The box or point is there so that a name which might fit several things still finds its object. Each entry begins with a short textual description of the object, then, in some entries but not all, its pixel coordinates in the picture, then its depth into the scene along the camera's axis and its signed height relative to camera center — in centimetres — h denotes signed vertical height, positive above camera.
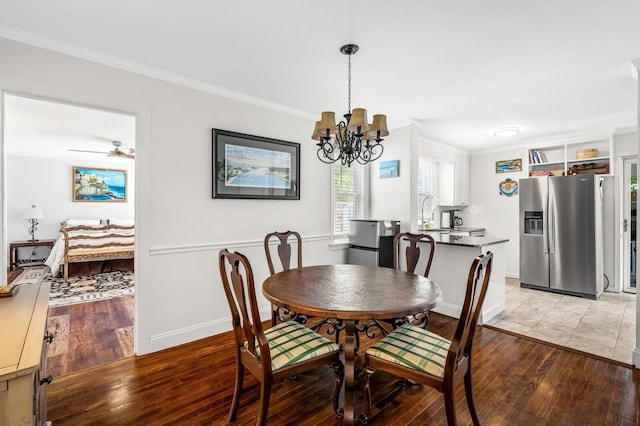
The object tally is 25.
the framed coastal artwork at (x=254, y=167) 297 +49
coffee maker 570 -14
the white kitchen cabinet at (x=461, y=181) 553 +60
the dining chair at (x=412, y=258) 225 -39
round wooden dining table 151 -47
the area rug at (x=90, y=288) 402 -113
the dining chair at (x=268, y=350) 149 -75
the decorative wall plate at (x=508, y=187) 538 +47
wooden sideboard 90 -46
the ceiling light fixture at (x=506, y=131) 418 +115
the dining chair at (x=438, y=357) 143 -75
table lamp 591 -6
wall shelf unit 453 +88
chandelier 205 +59
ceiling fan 518 +107
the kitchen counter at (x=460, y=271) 326 -67
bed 506 -60
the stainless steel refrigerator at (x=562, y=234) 414 -31
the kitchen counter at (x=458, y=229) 496 -29
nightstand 596 -76
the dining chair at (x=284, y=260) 241 -43
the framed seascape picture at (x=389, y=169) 416 +62
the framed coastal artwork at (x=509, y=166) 535 +85
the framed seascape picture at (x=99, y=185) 676 +65
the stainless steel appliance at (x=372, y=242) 378 -37
